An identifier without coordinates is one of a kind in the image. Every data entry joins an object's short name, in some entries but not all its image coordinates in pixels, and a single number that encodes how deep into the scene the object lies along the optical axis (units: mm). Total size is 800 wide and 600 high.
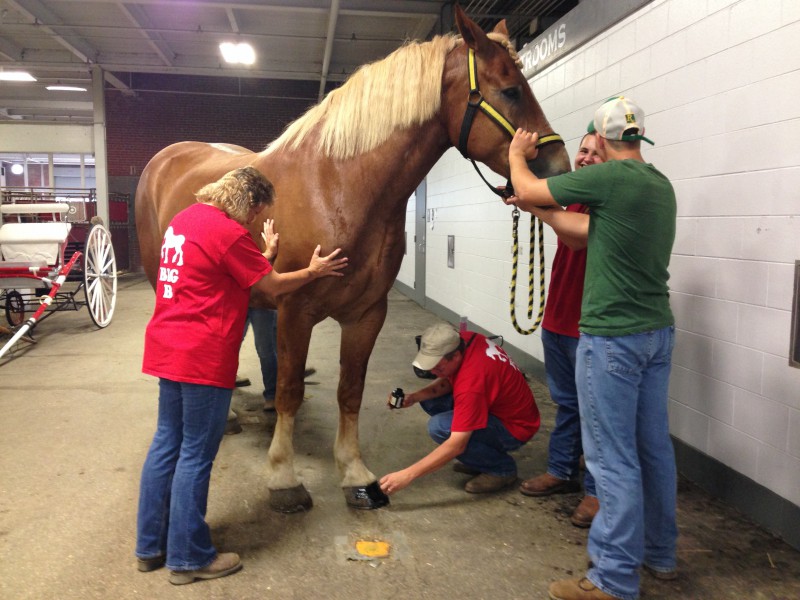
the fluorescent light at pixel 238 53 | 9367
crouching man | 2096
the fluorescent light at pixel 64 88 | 13305
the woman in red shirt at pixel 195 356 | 1728
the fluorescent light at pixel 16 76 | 11553
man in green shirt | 1546
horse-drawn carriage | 5344
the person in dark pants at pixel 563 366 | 2365
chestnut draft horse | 2012
